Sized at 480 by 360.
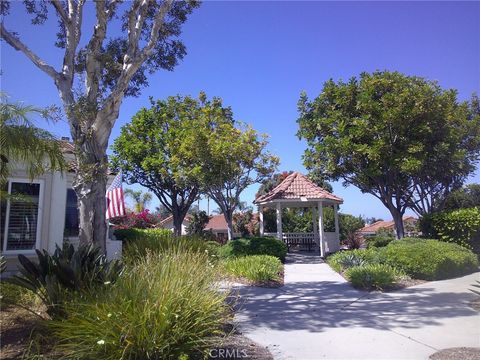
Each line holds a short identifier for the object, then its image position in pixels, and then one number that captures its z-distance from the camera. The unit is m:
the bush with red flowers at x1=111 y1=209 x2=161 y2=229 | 30.80
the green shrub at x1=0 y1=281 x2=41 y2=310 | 6.29
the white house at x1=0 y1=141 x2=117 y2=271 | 11.46
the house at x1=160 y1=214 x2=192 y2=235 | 62.78
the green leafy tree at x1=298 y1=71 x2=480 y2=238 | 16.72
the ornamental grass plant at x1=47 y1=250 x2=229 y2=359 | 4.21
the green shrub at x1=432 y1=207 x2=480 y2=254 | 15.50
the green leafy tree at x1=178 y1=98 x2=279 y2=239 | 17.78
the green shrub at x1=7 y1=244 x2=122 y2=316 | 5.48
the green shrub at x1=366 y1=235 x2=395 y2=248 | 20.30
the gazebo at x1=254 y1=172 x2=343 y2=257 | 20.12
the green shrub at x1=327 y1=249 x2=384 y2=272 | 13.19
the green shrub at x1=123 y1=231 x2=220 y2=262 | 12.78
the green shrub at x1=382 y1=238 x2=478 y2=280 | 11.58
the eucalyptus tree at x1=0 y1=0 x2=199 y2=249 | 8.02
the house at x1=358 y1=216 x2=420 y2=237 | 40.78
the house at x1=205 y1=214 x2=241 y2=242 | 58.32
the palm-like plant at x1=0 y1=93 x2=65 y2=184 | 6.05
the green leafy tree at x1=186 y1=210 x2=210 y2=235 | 28.05
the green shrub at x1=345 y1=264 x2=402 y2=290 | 10.15
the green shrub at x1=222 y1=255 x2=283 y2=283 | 11.13
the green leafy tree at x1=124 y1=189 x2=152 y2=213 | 50.43
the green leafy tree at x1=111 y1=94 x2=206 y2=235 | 24.08
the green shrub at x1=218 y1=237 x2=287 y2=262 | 16.45
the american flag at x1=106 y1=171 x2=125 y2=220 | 13.23
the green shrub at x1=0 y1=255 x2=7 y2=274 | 6.66
